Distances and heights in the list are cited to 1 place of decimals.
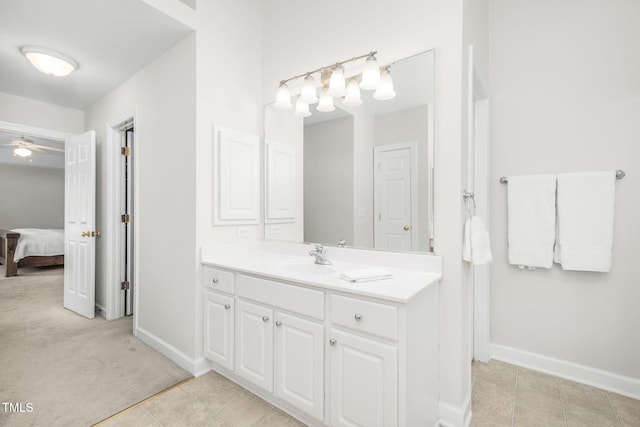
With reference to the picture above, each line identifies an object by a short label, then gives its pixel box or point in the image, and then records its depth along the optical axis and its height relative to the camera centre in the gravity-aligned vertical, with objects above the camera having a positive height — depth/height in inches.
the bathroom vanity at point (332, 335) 51.1 -25.3
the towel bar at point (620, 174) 74.7 +9.8
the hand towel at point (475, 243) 64.8 -6.8
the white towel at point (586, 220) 75.6 -1.9
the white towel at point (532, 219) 83.3 -2.0
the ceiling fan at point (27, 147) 207.3 +49.7
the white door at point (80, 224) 127.7 -5.9
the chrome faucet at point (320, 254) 78.6 -11.3
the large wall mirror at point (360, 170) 69.6 +11.5
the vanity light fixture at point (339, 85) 71.8 +33.2
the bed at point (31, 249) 210.1 -28.5
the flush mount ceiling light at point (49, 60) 95.9 +49.7
